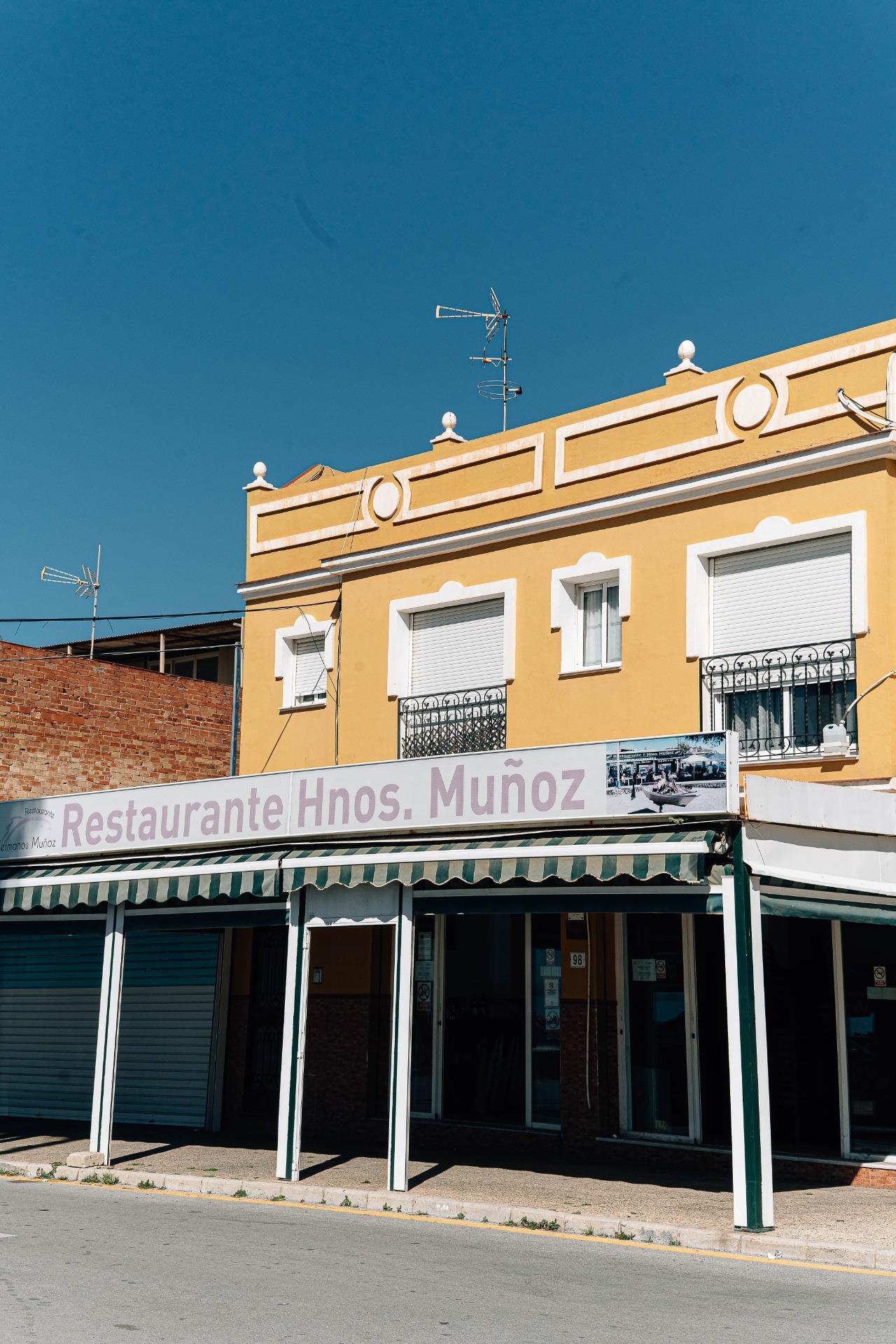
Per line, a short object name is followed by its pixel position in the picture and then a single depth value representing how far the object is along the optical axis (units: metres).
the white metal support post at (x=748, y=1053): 10.34
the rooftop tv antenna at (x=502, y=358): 18.98
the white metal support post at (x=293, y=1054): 13.14
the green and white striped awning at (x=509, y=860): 10.98
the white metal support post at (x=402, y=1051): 12.42
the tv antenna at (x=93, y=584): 24.89
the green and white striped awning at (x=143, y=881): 13.55
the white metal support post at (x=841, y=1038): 13.36
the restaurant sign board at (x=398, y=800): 11.21
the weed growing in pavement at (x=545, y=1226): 10.98
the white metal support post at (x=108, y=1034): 14.43
